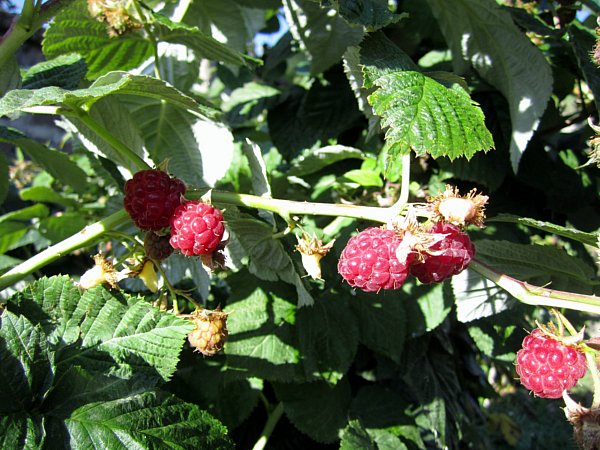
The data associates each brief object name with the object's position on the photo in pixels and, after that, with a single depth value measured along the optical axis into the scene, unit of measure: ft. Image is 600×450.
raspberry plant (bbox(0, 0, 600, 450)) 0.50
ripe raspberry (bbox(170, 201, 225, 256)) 0.50
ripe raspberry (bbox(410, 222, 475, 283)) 0.48
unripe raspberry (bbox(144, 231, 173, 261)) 0.56
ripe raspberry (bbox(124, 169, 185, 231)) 0.53
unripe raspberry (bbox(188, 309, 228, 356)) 0.58
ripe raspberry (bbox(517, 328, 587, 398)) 0.49
